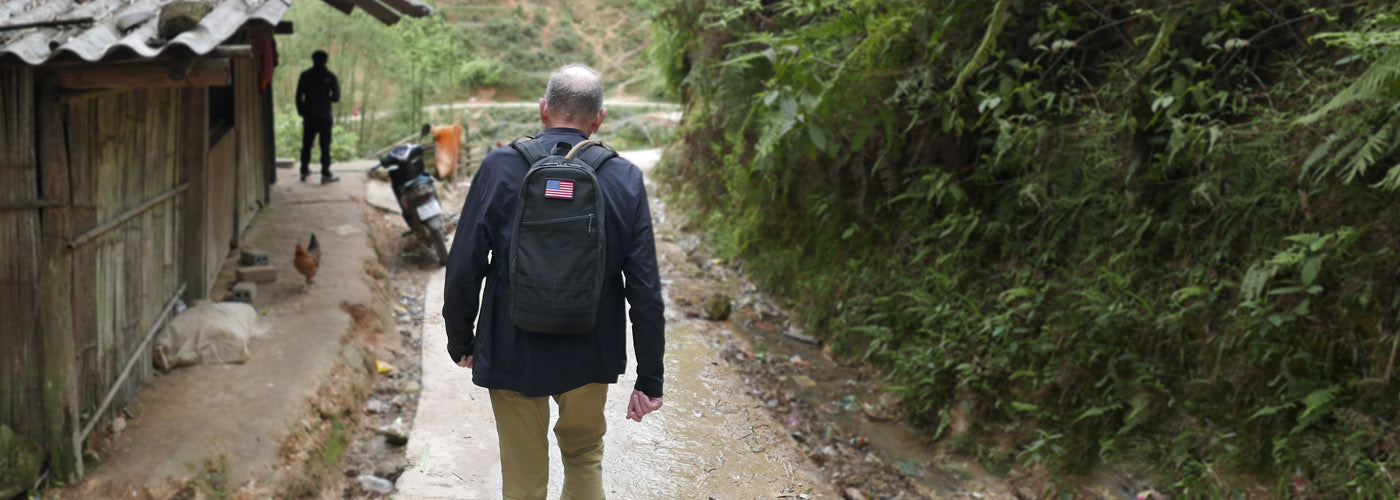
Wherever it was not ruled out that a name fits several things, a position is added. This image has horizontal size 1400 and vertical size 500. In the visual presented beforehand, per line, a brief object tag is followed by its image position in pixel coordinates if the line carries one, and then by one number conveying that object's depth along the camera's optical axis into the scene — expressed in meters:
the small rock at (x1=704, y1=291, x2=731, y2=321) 8.10
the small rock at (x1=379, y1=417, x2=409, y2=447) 5.29
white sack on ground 5.36
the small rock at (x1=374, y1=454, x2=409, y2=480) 4.88
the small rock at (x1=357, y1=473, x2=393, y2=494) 4.77
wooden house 3.51
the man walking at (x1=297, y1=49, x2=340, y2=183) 10.66
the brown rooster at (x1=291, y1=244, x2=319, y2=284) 6.74
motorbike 8.90
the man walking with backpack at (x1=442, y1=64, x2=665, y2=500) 2.88
